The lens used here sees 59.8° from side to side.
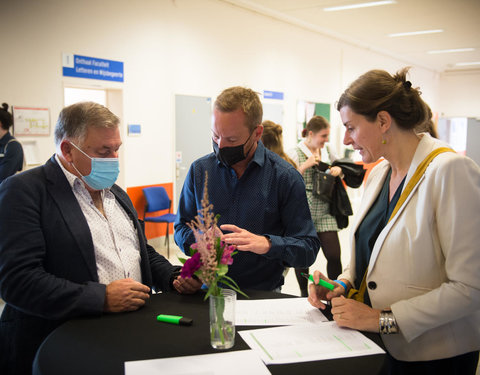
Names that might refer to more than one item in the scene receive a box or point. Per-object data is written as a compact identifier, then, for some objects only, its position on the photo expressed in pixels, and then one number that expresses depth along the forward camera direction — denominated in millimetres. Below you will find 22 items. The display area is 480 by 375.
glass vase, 1269
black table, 1203
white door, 6629
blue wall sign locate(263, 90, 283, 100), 8195
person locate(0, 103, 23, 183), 4449
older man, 1489
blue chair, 5829
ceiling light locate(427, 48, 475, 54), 11852
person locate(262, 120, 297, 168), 3676
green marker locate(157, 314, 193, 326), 1464
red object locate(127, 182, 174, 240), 6066
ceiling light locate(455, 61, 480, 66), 14191
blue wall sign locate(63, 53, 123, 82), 5160
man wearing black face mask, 1928
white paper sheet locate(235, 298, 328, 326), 1510
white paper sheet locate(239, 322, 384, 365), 1271
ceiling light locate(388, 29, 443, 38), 9562
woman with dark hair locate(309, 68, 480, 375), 1360
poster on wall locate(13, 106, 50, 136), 4773
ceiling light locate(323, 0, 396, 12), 7281
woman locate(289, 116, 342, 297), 3982
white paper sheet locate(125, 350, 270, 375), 1174
